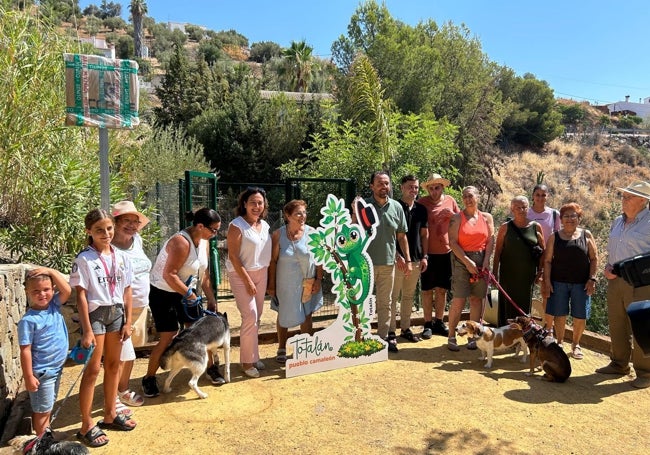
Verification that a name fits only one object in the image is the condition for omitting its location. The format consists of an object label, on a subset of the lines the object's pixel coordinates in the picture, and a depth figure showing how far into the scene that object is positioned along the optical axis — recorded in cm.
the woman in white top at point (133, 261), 372
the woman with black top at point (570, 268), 516
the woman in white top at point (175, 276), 402
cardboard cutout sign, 486
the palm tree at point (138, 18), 6712
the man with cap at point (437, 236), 579
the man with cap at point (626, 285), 476
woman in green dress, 540
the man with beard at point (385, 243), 533
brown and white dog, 514
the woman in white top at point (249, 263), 453
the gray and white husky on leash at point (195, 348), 411
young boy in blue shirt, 300
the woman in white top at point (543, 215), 564
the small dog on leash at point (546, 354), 478
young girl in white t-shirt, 326
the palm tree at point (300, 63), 3859
